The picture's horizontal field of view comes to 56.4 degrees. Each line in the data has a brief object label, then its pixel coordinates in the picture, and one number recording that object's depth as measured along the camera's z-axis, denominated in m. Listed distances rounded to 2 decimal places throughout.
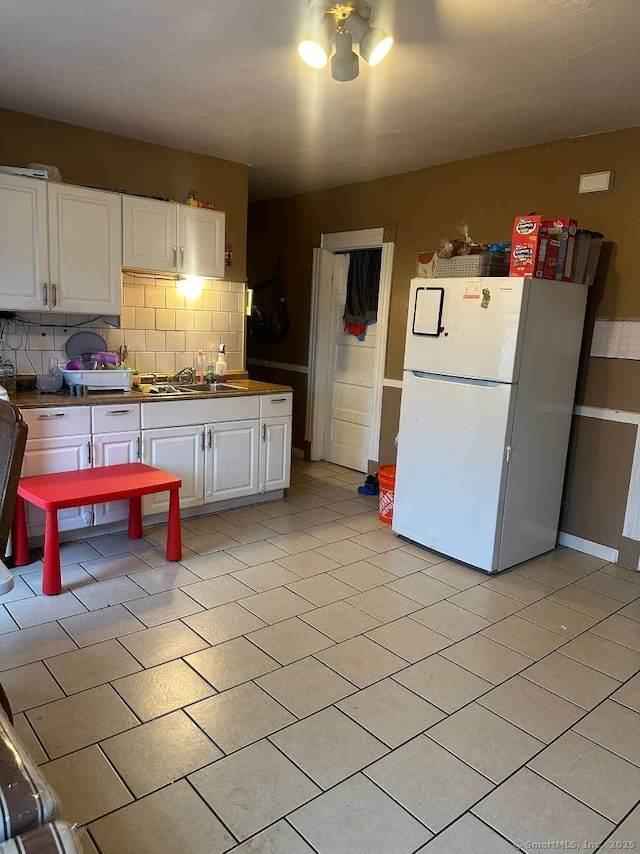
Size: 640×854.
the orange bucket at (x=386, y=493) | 3.99
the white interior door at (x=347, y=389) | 5.18
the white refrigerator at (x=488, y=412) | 3.11
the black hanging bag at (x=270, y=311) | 5.74
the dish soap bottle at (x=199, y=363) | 4.37
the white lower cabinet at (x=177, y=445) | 3.29
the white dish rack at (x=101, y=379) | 3.50
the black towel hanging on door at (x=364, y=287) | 5.01
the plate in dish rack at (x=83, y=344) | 3.77
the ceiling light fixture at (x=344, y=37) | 2.15
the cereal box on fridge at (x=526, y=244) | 3.02
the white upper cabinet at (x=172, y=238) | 3.71
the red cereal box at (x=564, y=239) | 3.14
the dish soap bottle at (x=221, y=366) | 4.40
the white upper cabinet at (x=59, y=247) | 3.27
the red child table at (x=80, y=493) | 2.80
